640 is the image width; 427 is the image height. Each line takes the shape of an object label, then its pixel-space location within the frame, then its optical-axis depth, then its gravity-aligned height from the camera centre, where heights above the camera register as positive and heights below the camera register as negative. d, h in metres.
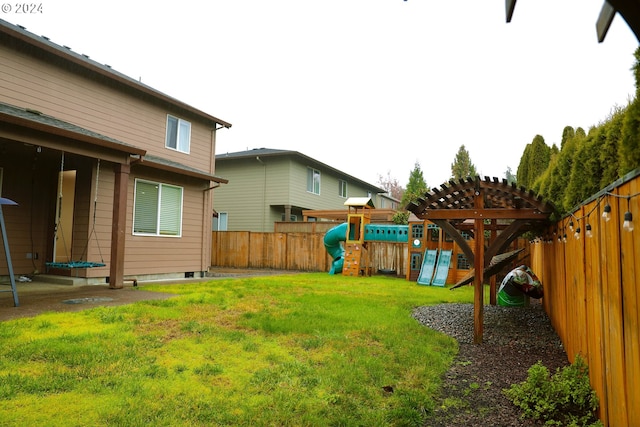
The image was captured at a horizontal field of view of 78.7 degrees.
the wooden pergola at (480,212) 5.03 +0.47
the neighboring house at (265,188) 20.12 +2.91
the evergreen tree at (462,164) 39.00 +8.28
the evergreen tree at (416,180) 34.92 +6.03
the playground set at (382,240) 12.56 -0.01
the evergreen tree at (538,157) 10.34 +2.42
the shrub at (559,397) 2.83 -1.16
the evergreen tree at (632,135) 2.30 +0.71
